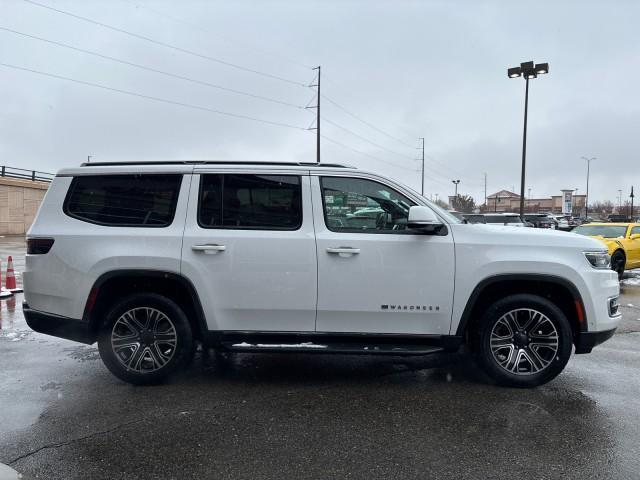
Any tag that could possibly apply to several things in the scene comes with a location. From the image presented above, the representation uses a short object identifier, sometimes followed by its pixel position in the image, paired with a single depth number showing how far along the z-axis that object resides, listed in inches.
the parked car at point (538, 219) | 1234.7
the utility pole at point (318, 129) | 1200.6
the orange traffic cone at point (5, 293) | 365.7
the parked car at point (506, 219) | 781.7
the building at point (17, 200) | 1230.3
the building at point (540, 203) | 3683.3
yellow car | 505.0
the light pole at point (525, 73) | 845.8
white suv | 167.9
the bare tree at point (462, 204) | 2350.6
